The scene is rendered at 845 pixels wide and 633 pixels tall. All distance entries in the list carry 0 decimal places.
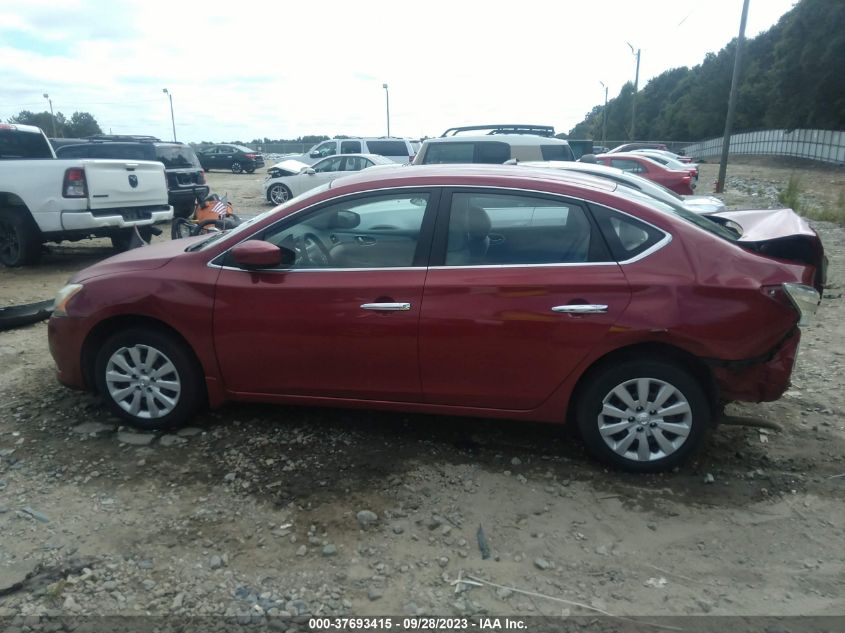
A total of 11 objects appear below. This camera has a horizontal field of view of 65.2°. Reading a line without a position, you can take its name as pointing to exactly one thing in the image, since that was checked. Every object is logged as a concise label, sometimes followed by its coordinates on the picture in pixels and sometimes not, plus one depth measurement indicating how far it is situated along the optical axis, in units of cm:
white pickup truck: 870
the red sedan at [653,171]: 1670
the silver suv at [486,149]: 1140
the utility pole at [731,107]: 2028
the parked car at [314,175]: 1738
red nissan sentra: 356
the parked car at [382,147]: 2173
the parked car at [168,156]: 1324
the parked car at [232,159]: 3597
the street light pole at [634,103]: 3965
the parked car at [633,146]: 3236
